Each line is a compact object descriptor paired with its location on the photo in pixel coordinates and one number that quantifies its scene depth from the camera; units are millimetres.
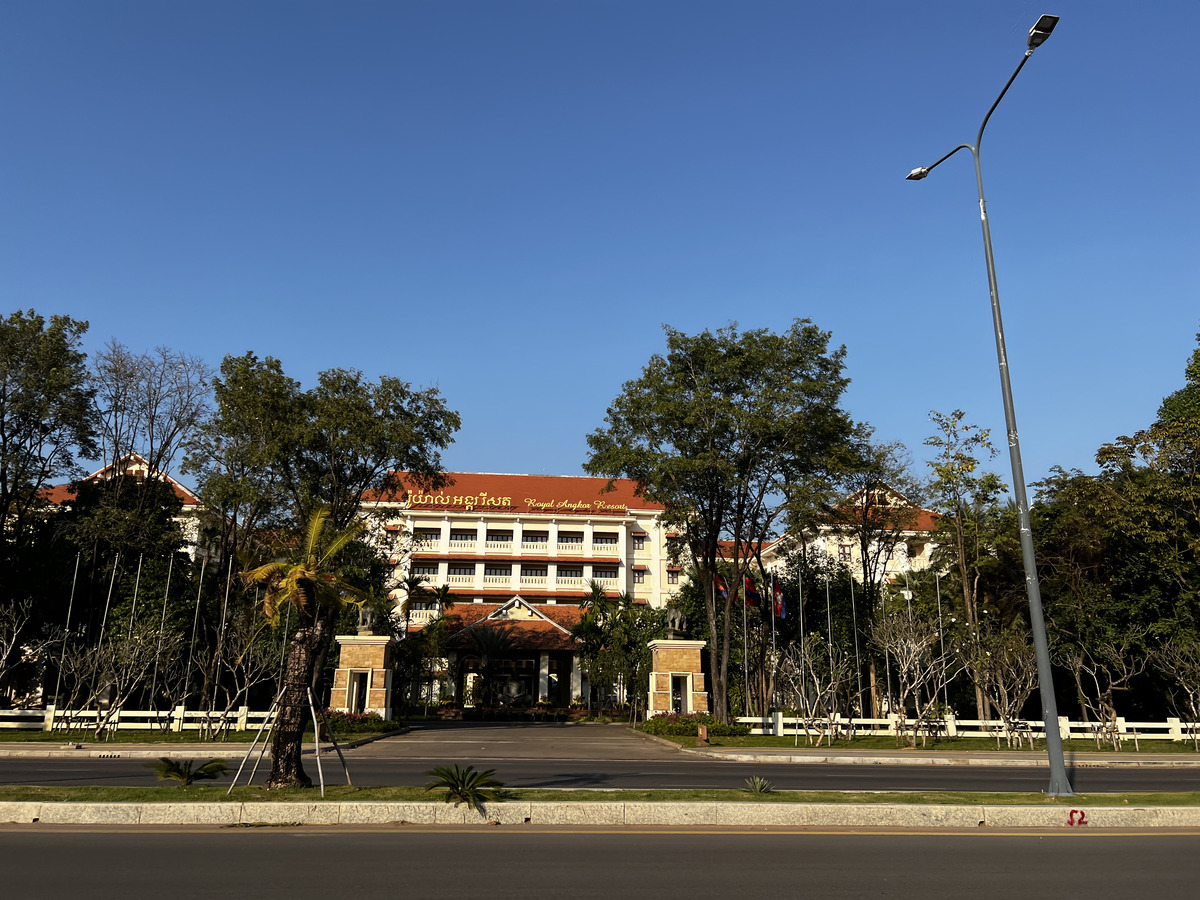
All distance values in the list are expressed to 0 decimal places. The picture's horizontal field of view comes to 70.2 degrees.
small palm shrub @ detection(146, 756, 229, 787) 11562
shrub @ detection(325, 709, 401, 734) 30019
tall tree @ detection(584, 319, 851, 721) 30828
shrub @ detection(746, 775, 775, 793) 11867
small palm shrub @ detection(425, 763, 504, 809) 10234
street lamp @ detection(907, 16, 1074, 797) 12062
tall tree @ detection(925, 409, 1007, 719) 37938
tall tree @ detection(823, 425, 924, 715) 41438
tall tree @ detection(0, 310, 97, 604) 35312
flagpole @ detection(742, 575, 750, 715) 33291
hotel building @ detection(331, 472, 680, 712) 68125
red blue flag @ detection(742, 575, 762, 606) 39250
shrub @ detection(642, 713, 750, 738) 28797
